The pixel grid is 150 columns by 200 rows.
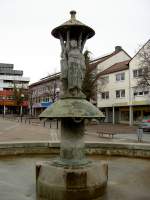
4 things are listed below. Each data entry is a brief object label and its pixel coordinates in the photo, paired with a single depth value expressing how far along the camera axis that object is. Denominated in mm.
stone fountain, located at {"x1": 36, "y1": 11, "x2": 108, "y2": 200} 4500
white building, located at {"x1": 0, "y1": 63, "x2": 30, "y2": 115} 70037
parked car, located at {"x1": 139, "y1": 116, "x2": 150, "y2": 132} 22002
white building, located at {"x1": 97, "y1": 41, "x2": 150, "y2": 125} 31624
